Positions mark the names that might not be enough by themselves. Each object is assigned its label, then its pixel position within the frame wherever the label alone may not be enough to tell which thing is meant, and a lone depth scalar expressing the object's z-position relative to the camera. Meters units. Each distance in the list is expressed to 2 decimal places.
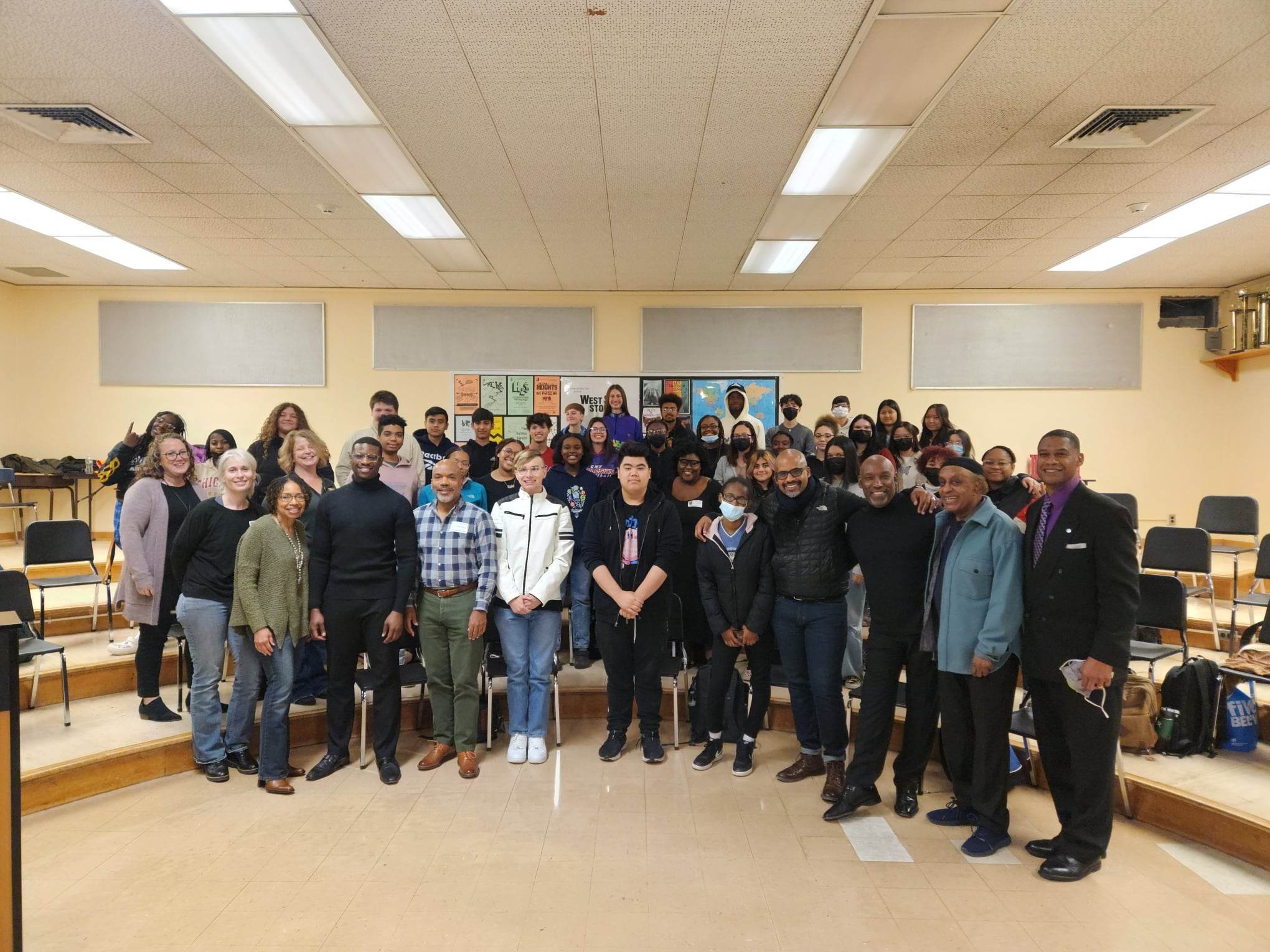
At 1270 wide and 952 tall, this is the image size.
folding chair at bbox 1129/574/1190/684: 4.03
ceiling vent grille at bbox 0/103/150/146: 3.95
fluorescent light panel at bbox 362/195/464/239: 5.38
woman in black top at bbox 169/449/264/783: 3.52
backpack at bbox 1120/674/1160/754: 3.65
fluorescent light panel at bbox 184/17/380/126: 3.17
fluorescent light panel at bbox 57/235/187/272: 6.50
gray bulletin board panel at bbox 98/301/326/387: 8.15
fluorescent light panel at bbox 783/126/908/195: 4.21
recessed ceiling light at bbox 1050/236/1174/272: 6.33
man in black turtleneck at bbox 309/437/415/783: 3.62
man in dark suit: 2.70
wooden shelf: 7.68
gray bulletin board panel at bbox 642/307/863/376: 8.19
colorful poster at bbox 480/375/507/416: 8.27
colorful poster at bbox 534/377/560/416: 8.27
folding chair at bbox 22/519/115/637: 4.79
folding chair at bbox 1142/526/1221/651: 5.25
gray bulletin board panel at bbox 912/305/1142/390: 7.99
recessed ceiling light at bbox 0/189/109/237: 5.49
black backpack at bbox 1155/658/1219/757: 3.61
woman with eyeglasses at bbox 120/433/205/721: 3.77
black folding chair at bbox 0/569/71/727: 3.67
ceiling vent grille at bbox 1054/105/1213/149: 3.90
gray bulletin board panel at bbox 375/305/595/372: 8.24
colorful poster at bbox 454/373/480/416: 8.27
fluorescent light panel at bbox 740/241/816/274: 6.41
